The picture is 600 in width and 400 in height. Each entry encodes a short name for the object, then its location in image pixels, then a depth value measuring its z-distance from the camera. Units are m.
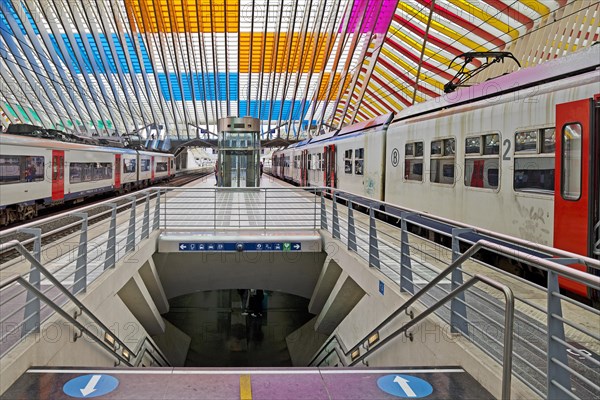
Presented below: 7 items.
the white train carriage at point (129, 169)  27.78
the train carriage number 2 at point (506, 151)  7.71
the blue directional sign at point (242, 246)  11.14
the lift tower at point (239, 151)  22.61
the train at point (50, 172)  14.38
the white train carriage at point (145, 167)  32.12
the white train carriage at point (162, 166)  38.22
